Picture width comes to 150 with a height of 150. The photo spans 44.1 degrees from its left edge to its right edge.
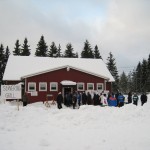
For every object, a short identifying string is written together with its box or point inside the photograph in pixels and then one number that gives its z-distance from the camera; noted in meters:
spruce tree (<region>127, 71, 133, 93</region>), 60.47
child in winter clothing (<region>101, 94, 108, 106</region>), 15.66
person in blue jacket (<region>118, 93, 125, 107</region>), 15.91
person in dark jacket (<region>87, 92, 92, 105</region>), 17.79
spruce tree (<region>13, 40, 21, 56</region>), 44.56
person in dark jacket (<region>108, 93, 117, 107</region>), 15.56
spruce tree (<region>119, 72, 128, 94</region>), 68.75
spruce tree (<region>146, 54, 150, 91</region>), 44.39
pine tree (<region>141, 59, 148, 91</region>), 45.42
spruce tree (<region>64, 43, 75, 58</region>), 46.00
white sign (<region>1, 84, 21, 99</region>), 13.19
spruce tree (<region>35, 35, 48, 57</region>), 44.66
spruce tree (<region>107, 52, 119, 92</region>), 46.67
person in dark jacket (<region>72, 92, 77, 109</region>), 17.20
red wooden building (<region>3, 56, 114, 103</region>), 21.38
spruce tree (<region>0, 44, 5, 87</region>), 39.31
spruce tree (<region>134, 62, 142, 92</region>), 49.42
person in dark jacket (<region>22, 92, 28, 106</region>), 16.07
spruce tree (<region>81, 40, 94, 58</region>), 46.18
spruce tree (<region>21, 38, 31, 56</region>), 43.85
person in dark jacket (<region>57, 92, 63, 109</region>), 15.66
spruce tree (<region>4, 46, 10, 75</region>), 41.13
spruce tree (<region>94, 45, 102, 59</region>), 47.02
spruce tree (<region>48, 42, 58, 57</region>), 45.44
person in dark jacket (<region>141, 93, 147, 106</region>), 16.56
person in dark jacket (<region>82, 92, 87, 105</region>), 17.74
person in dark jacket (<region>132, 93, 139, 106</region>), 16.46
